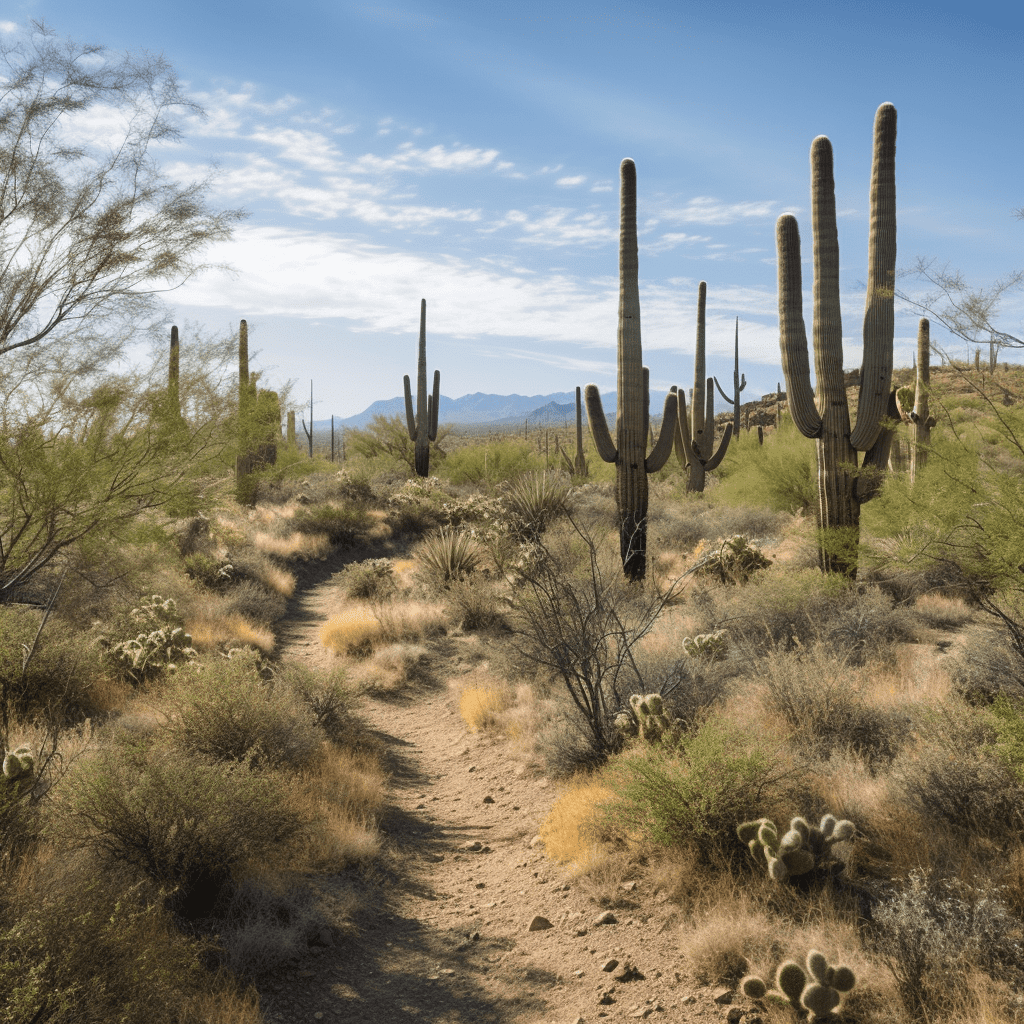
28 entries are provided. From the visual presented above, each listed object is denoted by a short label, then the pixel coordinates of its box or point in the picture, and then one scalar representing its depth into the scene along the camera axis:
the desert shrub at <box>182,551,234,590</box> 12.86
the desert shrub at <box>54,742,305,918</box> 4.05
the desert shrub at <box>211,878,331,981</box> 3.84
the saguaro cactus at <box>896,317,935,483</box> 12.07
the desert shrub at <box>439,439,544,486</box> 24.52
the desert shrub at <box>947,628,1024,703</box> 5.57
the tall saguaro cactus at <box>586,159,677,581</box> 10.79
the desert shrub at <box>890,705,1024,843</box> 4.10
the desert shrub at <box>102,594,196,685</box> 7.70
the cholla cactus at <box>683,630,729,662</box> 7.25
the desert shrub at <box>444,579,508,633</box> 11.20
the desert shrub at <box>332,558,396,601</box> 13.18
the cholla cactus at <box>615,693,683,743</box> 5.47
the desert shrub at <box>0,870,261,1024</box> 2.55
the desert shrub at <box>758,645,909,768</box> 5.14
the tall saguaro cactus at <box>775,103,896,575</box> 8.84
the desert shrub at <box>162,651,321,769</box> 5.68
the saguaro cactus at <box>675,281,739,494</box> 18.69
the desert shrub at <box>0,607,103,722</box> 6.46
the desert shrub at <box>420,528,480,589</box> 12.84
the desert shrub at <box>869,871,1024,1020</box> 3.04
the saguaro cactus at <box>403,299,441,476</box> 24.39
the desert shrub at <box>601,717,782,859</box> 4.30
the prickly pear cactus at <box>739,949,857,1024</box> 2.96
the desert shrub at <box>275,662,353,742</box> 7.21
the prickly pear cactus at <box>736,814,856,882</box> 3.77
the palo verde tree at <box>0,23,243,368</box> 7.11
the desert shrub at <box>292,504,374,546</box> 18.88
